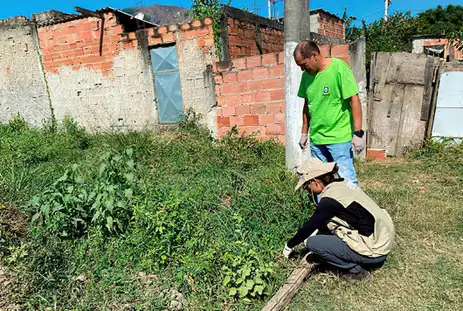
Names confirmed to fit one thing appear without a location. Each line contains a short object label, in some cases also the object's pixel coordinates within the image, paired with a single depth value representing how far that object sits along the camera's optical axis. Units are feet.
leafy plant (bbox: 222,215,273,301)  7.64
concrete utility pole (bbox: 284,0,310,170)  12.69
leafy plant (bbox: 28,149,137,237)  9.53
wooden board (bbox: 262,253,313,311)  7.35
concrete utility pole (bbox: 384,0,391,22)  65.10
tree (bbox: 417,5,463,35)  102.22
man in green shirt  9.40
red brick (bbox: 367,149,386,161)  17.38
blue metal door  21.88
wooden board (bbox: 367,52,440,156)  17.26
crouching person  7.50
